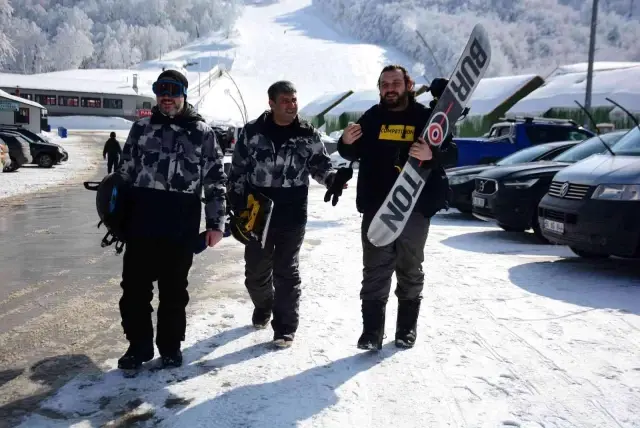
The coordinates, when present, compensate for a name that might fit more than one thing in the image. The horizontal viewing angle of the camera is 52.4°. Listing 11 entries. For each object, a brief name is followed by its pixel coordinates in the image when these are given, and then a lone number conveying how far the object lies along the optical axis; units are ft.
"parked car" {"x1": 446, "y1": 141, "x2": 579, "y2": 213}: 35.86
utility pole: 73.26
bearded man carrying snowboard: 13.79
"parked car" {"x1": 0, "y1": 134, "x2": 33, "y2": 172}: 73.85
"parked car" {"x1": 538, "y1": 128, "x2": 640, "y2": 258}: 20.44
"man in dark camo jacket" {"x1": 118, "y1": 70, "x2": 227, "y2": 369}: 12.76
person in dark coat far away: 70.18
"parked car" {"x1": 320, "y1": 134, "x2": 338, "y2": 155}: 103.16
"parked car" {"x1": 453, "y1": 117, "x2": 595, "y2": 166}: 44.62
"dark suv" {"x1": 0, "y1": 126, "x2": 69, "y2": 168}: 83.51
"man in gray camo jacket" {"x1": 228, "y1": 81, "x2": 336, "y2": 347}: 14.56
